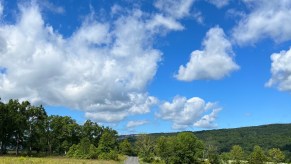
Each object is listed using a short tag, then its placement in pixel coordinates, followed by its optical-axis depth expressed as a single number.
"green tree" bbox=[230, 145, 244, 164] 67.18
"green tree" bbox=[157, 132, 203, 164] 61.34
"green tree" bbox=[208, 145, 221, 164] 67.79
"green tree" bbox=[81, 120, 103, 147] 87.16
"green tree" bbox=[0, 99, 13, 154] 62.19
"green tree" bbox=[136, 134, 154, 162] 73.06
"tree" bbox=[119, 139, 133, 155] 85.80
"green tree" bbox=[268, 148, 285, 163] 65.32
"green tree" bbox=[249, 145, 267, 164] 63.41
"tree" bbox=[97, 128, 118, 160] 69.29
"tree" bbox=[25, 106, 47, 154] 70.61
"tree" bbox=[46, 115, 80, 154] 79.53
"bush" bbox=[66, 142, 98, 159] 66.77
